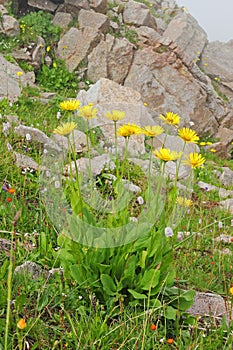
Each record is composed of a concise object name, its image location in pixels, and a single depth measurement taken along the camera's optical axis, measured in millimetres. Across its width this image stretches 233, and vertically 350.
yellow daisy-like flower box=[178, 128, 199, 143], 4379
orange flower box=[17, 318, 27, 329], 2892
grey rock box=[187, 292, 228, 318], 5238
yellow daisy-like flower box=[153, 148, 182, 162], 4190
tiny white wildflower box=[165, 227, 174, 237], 4058
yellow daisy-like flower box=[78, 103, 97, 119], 4629
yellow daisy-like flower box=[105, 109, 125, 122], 4465
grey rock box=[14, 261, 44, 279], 4951
